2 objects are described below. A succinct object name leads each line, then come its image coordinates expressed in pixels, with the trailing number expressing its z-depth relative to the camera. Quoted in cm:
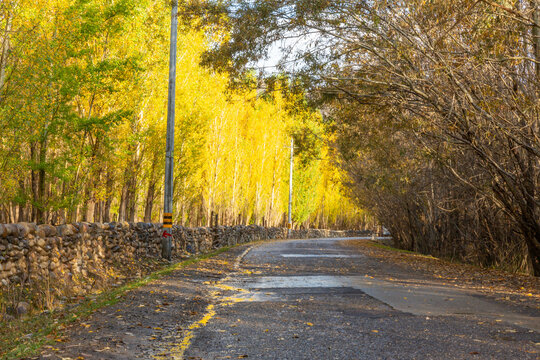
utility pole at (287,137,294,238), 5406
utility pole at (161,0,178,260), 2009
